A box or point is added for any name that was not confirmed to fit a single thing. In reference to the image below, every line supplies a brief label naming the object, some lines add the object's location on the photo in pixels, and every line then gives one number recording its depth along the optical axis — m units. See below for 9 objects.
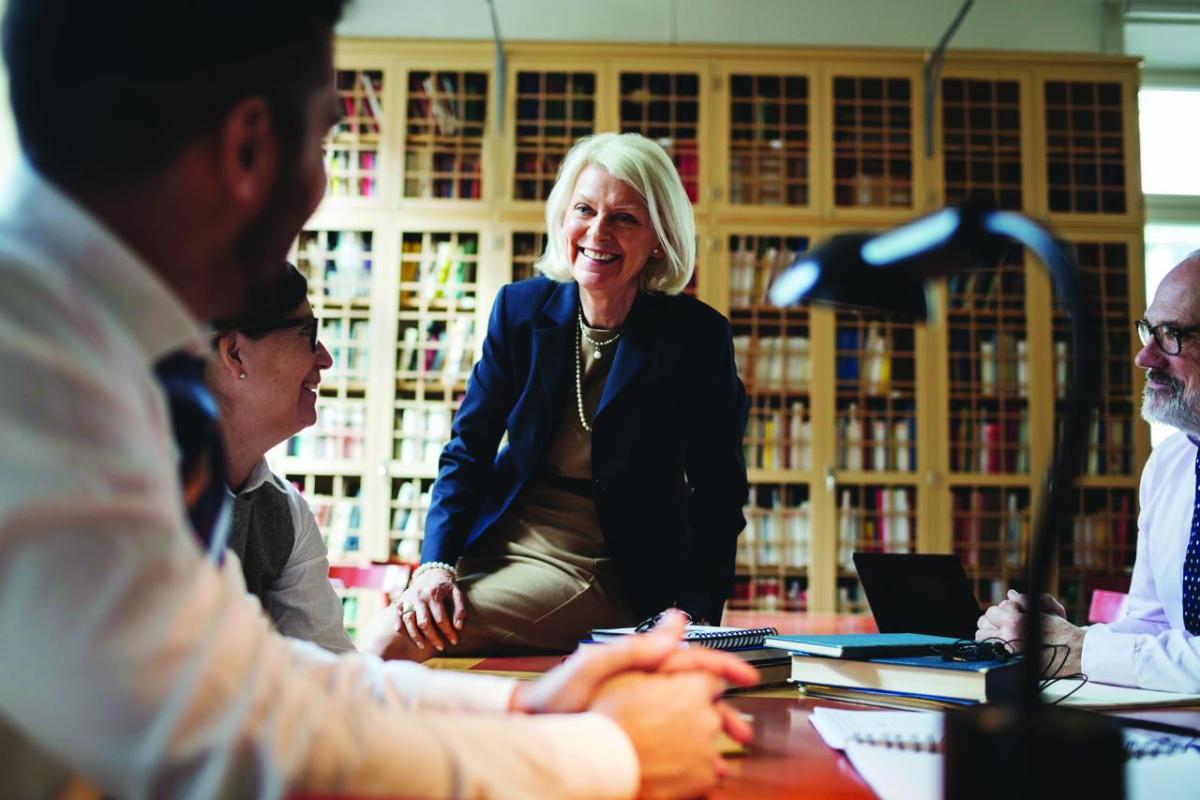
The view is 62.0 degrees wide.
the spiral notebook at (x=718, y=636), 1.29
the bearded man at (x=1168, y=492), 1.74
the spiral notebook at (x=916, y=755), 0.76
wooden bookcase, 4.96
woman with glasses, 1.54
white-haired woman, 2.07
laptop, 1.59
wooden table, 0.78
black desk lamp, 0.55
